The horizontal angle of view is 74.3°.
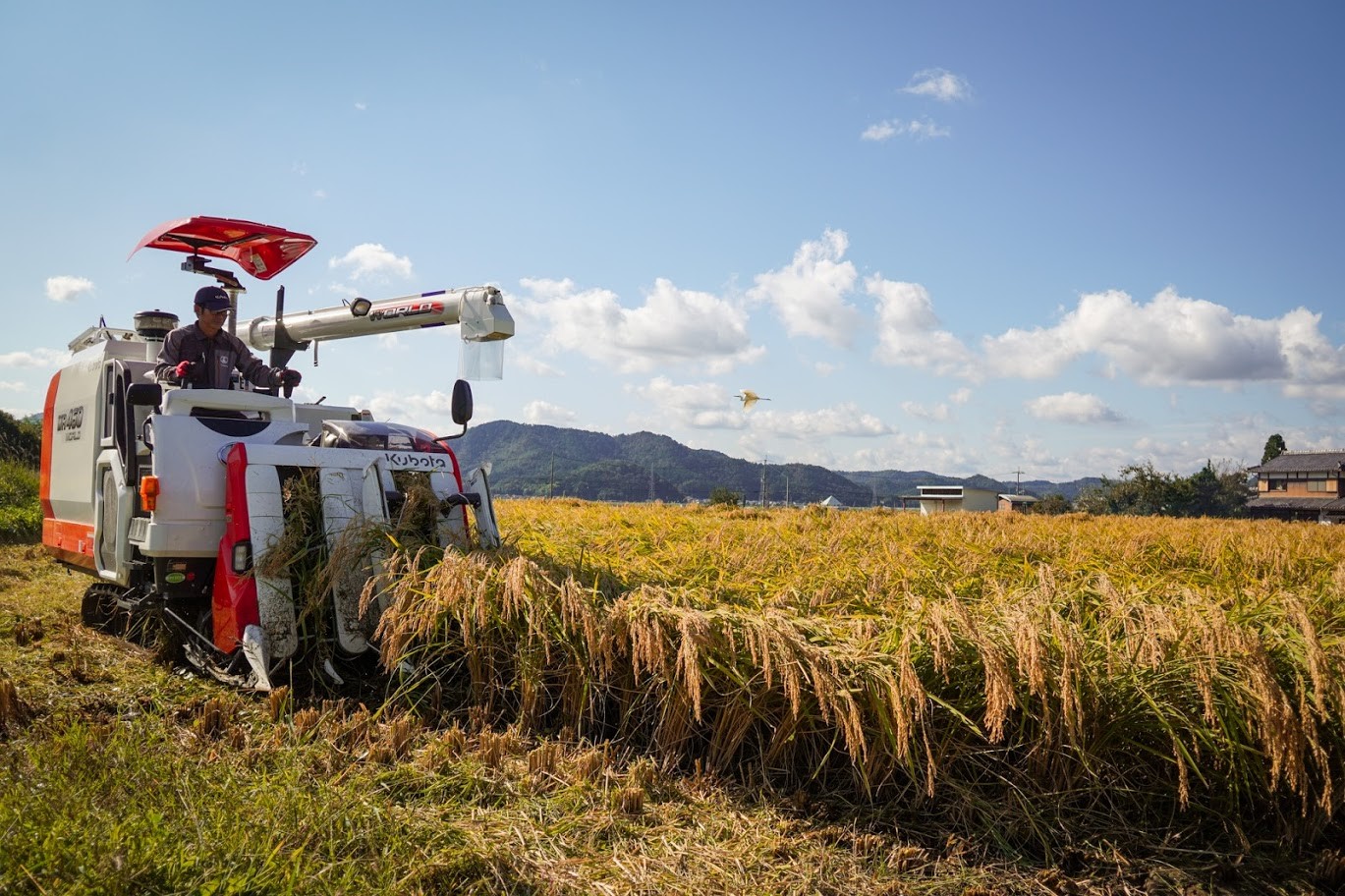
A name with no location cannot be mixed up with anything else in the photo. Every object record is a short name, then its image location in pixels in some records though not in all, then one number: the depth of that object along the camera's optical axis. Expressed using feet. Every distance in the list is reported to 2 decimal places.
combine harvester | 18.17
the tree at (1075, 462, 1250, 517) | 184.55
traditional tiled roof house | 183.01
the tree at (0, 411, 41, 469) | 75.66
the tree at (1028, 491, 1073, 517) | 180.86
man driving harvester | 22.29
